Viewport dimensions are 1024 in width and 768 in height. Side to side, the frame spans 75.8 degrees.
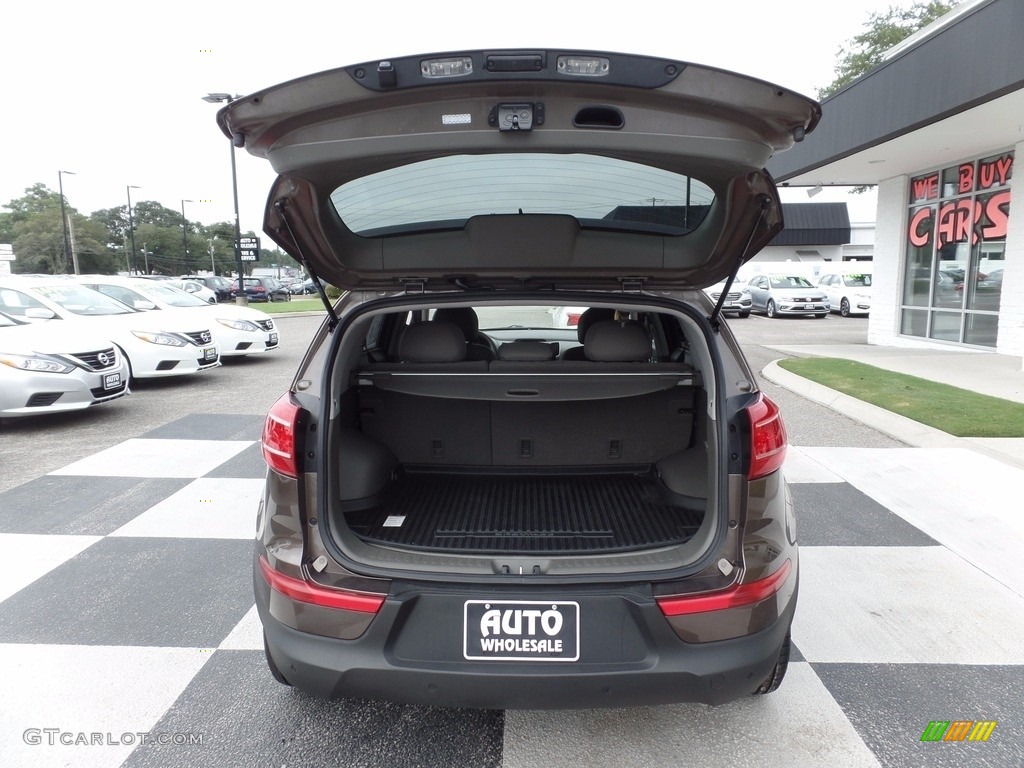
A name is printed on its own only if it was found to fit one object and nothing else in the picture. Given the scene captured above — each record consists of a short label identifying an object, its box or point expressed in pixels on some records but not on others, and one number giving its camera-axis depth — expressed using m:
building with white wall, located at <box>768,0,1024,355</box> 7.86
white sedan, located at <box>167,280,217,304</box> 11.71
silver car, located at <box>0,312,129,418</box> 6.02
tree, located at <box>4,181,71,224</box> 79.64
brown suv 1.61
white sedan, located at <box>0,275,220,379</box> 7.49
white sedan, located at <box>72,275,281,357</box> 9.90
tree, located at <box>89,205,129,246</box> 85.39
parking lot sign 22.77
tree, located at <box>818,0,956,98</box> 30.30
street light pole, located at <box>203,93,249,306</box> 22.00
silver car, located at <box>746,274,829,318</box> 21.08
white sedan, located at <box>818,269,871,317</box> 21.86
